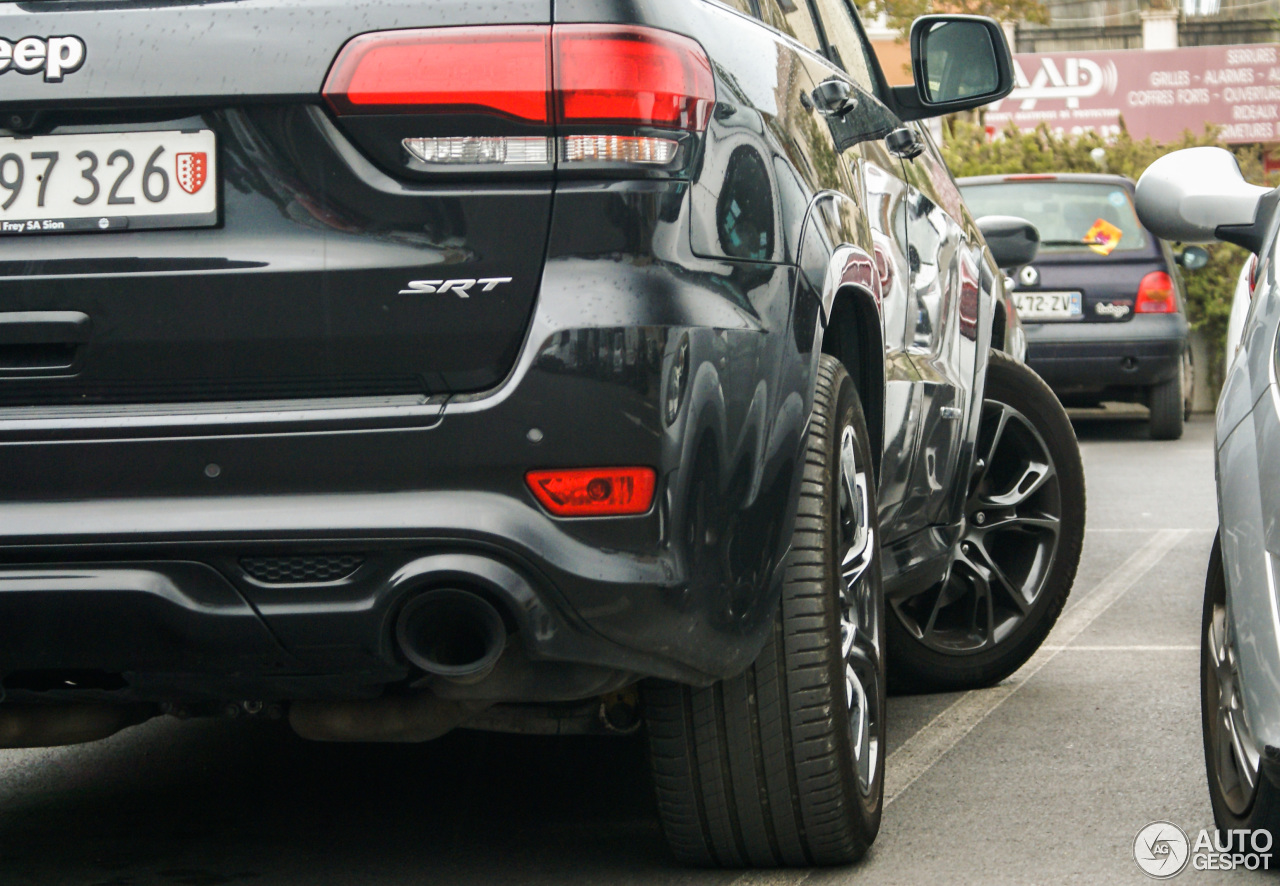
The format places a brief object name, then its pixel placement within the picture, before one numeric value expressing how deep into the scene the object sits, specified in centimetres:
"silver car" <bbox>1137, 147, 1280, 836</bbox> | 527
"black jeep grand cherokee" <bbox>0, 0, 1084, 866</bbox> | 484
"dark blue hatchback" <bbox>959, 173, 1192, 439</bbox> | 2384
